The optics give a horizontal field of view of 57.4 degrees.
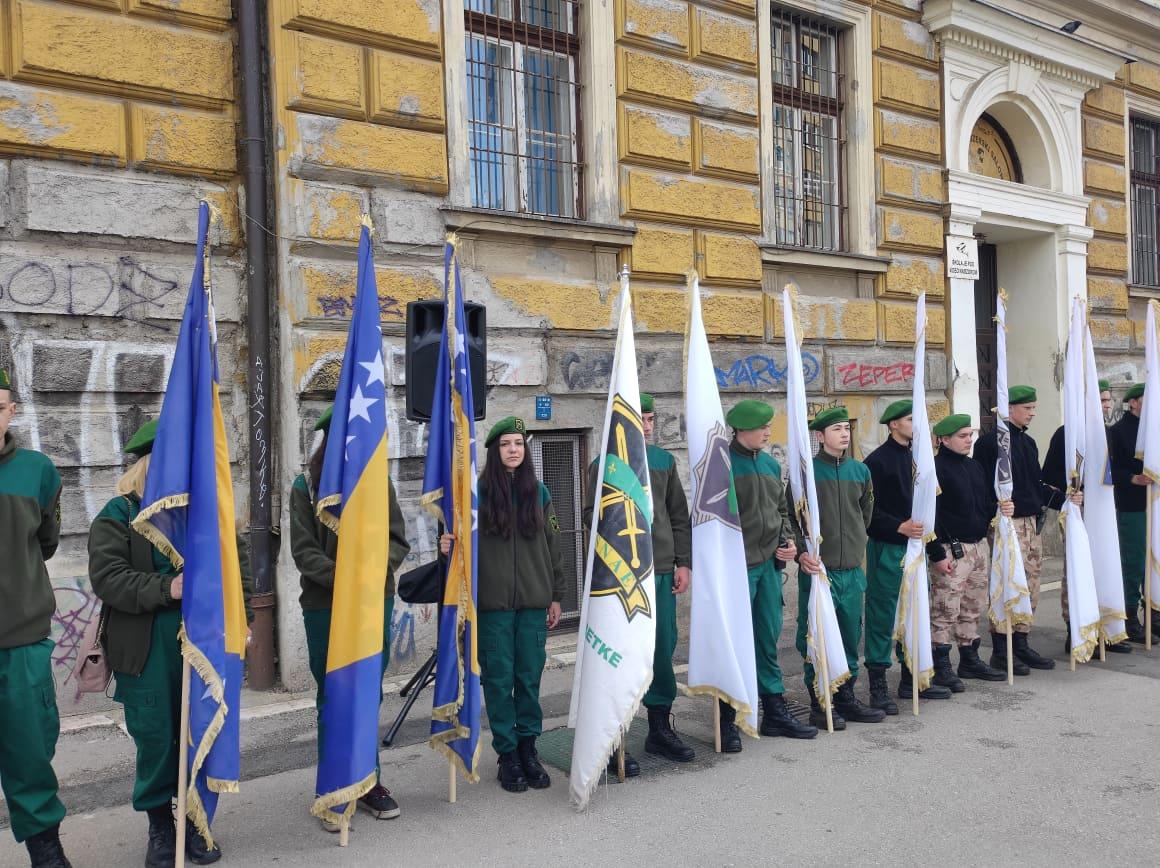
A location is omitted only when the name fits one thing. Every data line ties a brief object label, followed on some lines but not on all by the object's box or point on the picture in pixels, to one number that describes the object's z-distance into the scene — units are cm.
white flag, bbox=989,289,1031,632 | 693
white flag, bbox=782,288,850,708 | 579
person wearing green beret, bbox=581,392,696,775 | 539
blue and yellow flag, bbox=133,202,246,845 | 398
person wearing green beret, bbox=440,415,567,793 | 494
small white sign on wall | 1105
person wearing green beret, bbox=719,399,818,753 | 572
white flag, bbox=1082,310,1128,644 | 752
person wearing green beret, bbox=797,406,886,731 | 600
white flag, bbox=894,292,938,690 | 629
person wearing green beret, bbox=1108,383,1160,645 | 803
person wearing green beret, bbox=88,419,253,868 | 402
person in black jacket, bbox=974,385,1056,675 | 723
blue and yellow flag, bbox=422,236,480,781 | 473
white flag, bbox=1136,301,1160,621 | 762
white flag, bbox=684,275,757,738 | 532
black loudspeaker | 586
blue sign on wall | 791
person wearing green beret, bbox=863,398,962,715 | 631
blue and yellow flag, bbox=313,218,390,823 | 428
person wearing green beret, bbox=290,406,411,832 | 456
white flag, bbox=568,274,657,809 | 474
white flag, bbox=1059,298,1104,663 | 718
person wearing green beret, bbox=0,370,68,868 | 380
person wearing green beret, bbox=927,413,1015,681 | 666
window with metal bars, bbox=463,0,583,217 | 802
